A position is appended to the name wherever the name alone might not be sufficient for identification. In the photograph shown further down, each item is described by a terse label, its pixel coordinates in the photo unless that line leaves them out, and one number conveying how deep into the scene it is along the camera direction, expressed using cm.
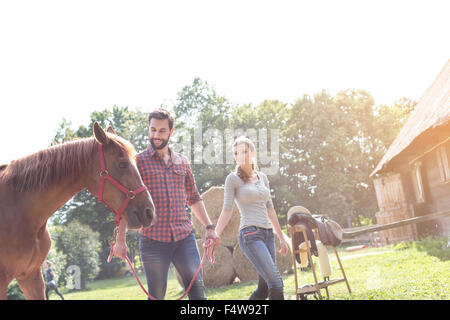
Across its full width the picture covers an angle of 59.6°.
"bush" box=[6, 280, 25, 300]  1404
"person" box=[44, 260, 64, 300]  1180
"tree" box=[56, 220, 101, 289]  2205
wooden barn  959
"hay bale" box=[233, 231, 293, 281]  1017
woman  356
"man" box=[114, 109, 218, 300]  279
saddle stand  537
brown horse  253
